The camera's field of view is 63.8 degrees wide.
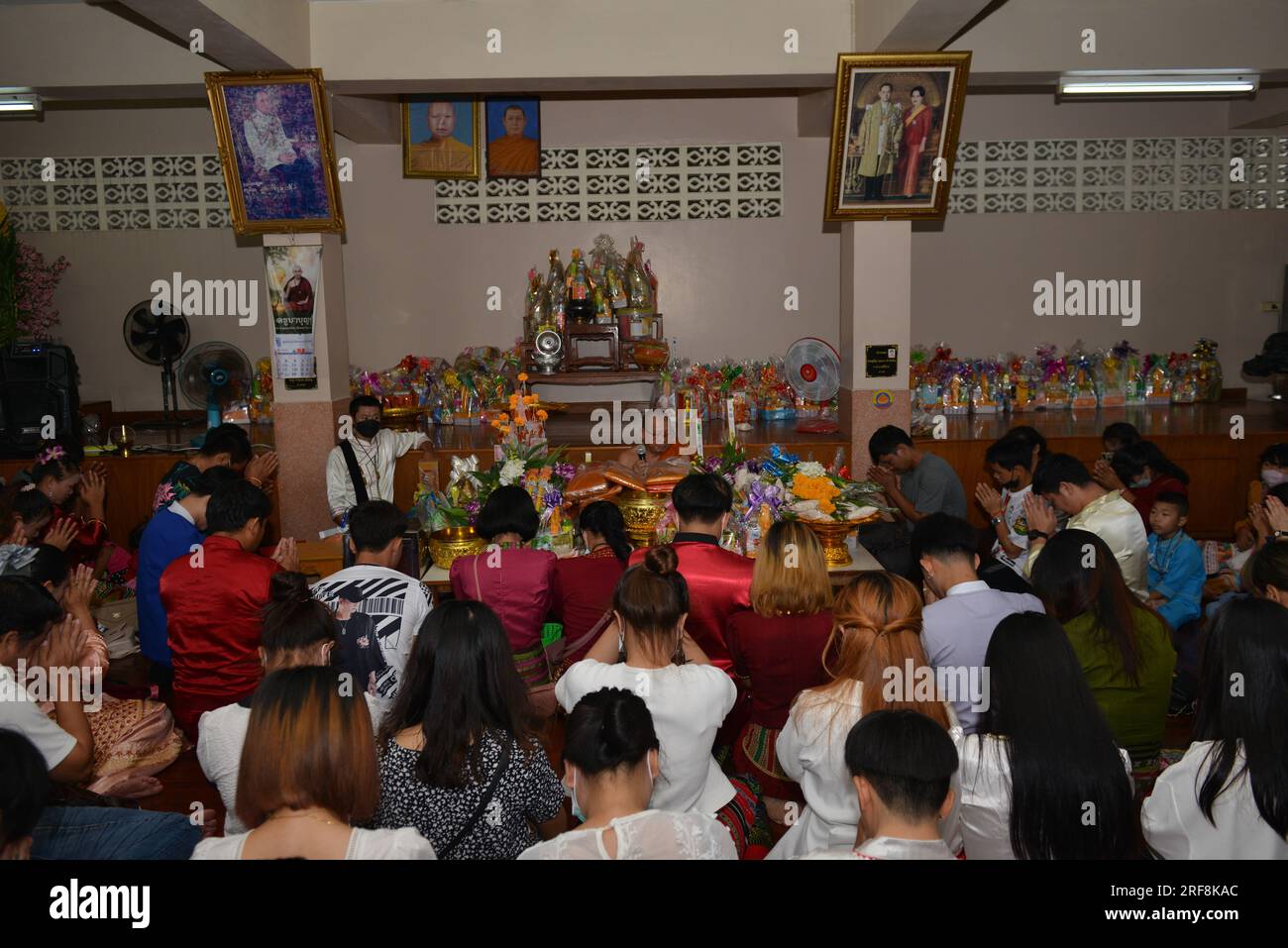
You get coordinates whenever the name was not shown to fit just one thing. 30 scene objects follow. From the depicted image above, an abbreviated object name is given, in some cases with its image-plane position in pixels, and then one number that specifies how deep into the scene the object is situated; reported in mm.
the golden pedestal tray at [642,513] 5090
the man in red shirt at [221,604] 3756
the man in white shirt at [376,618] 3555
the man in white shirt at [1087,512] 4613
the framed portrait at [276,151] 6633
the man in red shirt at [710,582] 3879
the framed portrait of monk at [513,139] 9375
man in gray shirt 6219
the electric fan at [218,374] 9022
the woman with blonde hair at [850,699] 2812
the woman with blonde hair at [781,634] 3393
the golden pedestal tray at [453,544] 5004
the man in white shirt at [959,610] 3273
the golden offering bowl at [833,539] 4949
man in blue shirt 4434
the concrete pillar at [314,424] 7453
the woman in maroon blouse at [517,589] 3871
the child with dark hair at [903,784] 2057
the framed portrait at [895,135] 6719
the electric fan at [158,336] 8875
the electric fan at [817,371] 8711
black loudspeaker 7774
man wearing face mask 6637
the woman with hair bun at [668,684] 2977
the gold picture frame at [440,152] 9023
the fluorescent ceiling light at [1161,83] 7336
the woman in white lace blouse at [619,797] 2133
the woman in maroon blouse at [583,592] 4023
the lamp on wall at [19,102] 7016
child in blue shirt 4844
